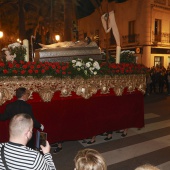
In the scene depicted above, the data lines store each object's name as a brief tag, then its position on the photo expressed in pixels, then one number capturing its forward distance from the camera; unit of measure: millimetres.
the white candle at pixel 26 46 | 5721
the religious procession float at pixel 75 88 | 5336
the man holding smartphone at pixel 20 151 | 2201
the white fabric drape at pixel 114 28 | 7121
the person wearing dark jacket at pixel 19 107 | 4273
